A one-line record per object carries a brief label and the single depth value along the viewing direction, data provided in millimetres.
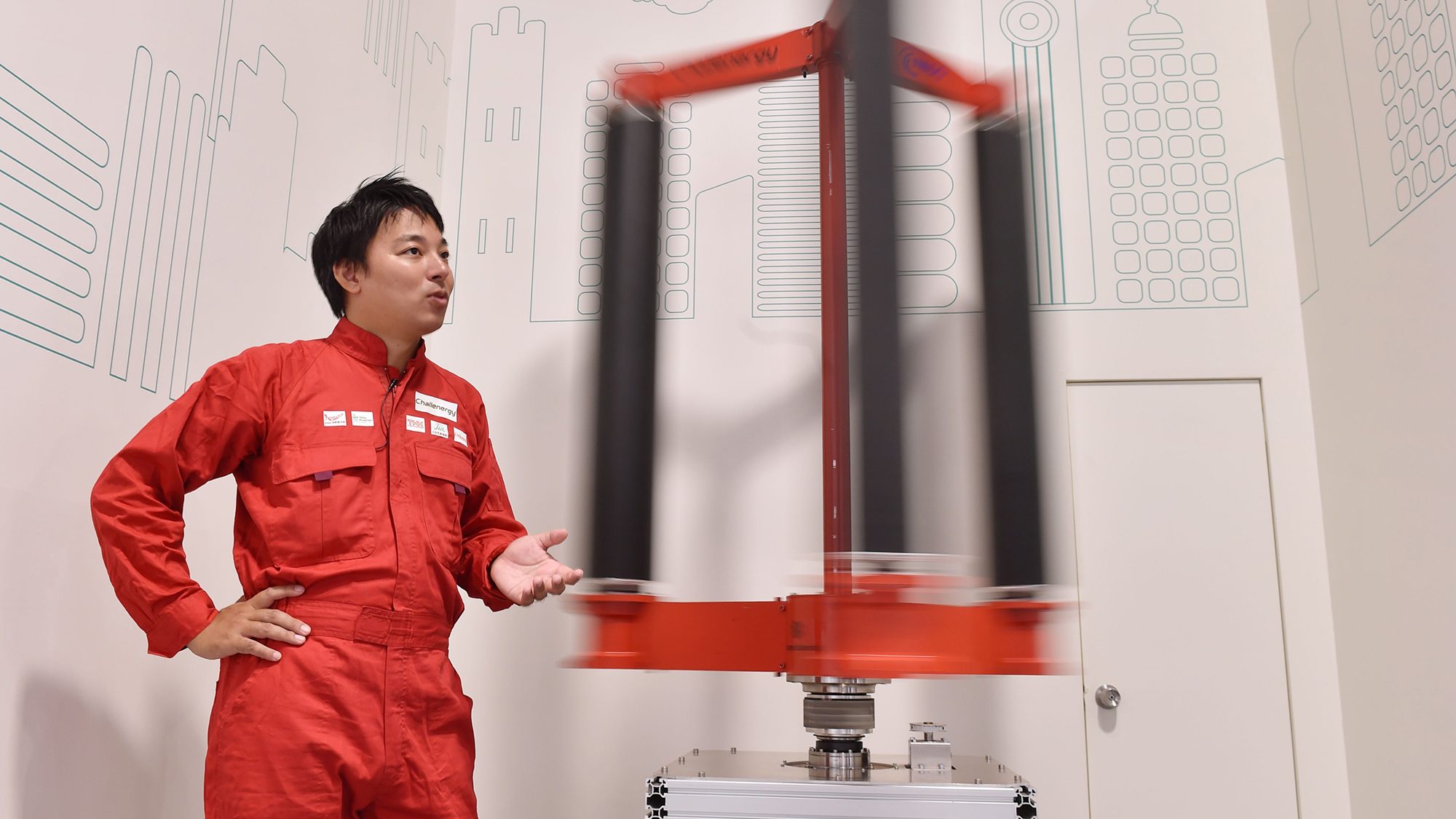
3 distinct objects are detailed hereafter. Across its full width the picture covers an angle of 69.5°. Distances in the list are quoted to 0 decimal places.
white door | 2504
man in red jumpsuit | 1490
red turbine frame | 1551
